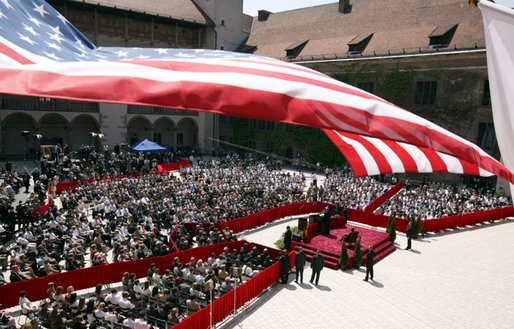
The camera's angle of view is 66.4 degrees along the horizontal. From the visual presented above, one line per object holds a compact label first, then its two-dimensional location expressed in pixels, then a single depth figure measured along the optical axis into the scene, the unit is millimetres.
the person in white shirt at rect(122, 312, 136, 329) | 10617
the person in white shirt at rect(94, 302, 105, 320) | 10969
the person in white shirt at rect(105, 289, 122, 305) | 11844
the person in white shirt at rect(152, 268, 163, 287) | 13630
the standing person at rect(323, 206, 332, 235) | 22766
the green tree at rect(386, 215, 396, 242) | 22188
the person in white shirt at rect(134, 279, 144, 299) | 12656
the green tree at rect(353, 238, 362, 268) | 18469
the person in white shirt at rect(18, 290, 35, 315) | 11289
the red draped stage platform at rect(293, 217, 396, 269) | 19595
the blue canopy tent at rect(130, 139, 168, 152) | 34656
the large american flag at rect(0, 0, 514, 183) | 3826
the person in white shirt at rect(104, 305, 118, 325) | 10742
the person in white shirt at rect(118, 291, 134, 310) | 11914
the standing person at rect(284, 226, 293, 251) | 19742
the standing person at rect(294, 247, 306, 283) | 16375
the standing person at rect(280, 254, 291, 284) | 16125
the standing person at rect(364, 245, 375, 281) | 16891
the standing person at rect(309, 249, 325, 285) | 16375
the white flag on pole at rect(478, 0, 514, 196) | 3090
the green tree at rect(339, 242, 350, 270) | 18172
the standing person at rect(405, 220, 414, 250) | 21380
